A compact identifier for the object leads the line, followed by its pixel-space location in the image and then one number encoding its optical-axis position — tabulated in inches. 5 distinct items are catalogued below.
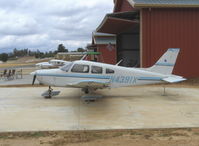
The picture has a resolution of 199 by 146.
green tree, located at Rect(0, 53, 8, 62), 4977.9
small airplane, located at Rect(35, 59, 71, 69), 1665.8
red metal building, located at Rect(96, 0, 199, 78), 686.8
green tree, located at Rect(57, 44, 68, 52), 5913.4
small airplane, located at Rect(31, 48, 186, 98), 430.0
